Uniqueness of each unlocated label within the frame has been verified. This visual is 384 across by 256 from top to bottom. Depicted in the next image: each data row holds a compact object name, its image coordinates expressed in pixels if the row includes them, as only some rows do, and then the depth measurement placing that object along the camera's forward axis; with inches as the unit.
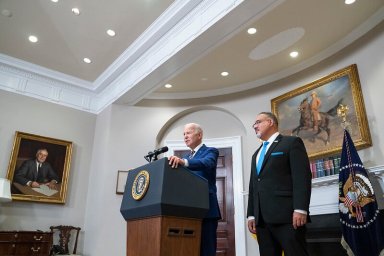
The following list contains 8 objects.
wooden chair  185.7
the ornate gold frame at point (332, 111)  147.1
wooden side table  156.0
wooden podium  65.4
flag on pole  120.3
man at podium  75.9
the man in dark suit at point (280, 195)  70.8
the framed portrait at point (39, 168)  186.2
